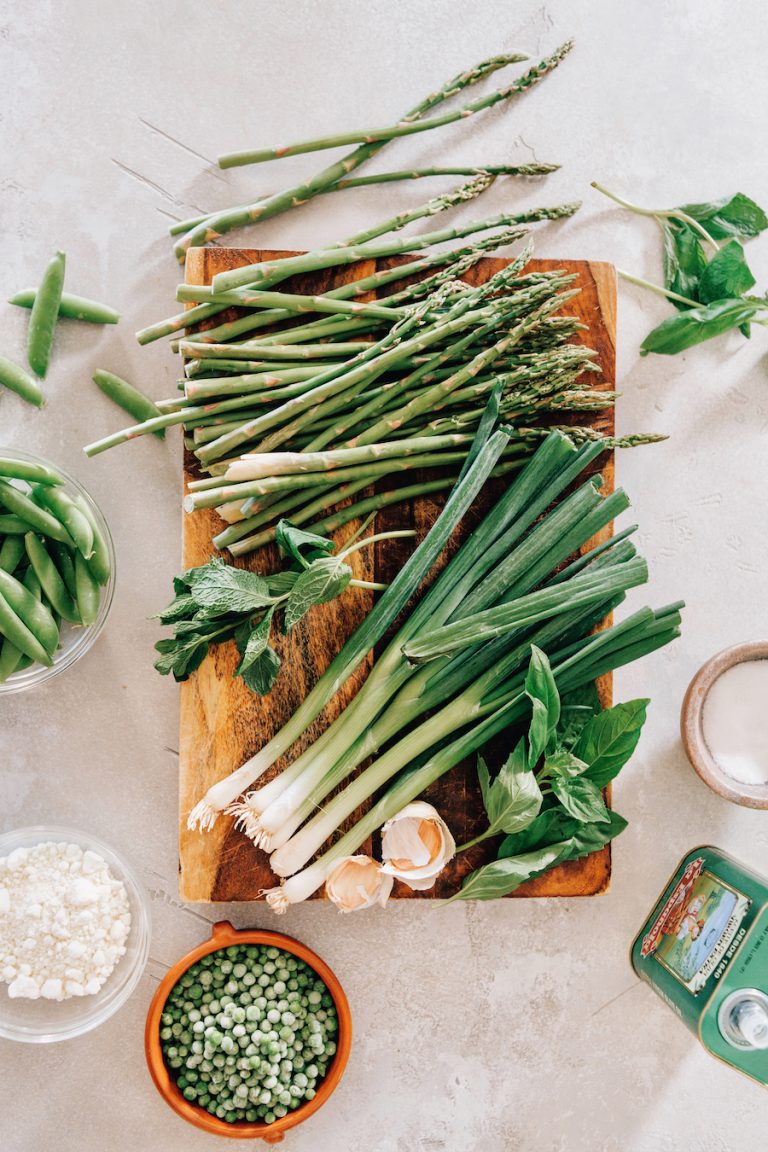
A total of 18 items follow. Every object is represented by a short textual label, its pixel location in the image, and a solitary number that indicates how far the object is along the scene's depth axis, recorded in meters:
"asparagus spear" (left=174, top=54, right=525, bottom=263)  0.86
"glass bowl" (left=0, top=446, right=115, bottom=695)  0.86
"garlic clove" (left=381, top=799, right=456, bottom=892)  0.80
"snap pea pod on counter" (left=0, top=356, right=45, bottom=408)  0.87
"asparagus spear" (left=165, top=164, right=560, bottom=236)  0.87
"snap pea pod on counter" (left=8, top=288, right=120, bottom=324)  0.87
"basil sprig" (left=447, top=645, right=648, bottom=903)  0.78
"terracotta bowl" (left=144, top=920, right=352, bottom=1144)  0.84
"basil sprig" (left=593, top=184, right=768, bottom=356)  0.87
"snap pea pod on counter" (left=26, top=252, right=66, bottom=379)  0.87
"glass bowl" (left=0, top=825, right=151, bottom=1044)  0.86
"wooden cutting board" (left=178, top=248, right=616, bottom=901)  0.84
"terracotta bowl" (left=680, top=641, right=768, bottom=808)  0.86
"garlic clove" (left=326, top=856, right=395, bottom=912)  0.81
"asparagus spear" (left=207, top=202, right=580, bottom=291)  0.81
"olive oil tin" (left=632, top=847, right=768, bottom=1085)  0.80
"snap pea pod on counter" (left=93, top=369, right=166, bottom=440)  0.87
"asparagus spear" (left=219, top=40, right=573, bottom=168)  0.86
